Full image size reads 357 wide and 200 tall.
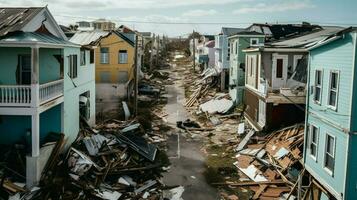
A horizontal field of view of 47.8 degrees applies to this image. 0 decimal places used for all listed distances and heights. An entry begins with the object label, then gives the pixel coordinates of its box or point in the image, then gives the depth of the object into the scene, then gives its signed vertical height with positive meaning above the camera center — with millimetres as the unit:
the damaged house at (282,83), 26975 -1354
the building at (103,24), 86250 +7874
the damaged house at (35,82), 19062 -1298
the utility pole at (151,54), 75869 +1179
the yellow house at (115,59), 47312 +109
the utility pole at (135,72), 34928 -1076
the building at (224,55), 51062 +952
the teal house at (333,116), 14922 -2166
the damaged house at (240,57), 41844 +563
